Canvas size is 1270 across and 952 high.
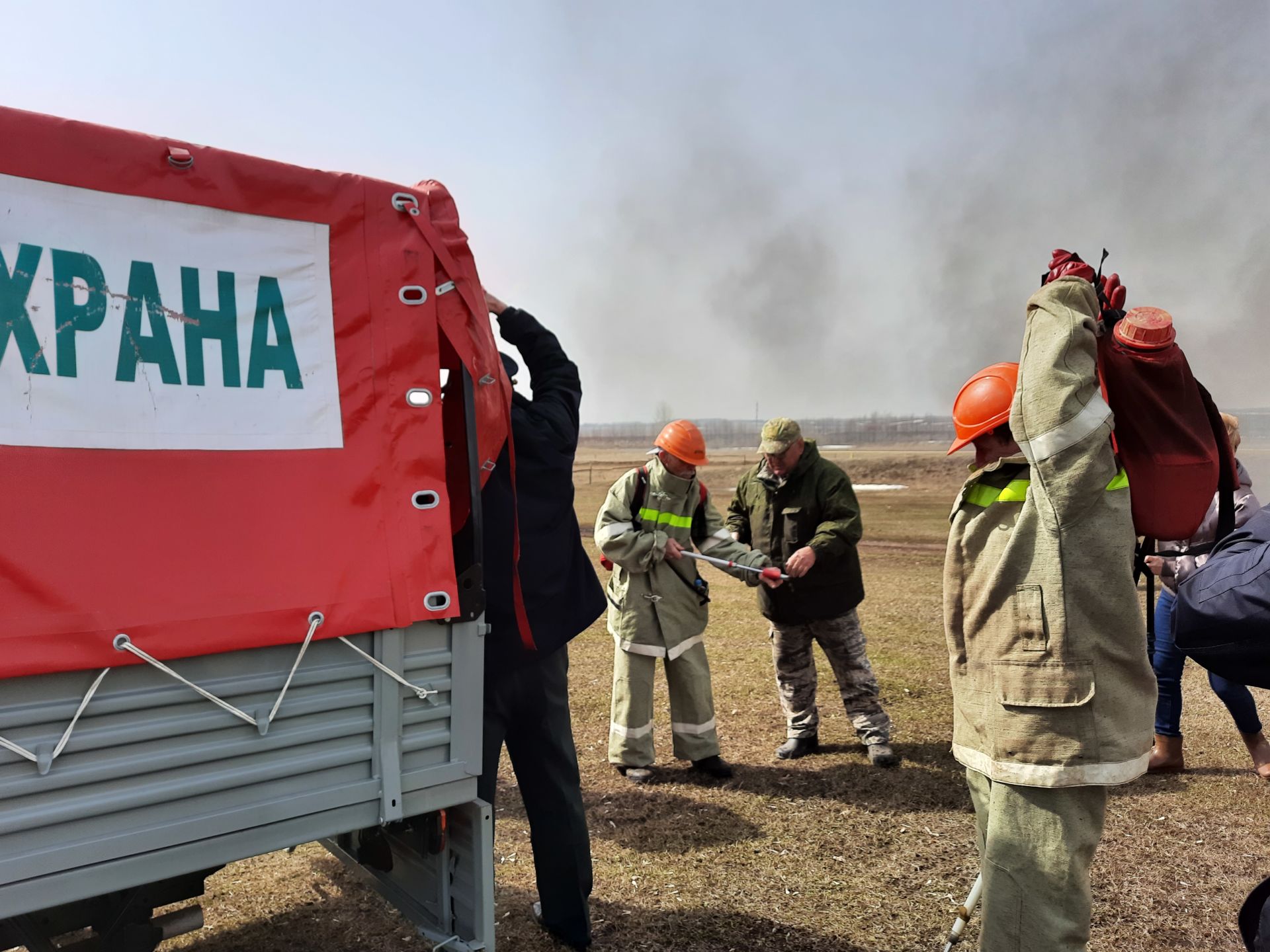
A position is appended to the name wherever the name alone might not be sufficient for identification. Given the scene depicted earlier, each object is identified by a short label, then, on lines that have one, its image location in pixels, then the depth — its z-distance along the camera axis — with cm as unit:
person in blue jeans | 454
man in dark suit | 284
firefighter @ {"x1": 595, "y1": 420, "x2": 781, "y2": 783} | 496
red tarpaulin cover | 175
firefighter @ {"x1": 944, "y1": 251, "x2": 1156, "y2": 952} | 228
